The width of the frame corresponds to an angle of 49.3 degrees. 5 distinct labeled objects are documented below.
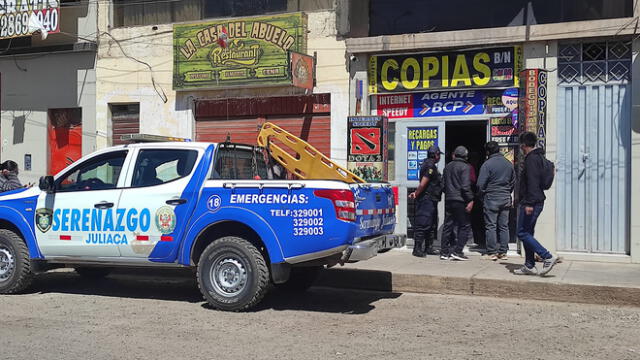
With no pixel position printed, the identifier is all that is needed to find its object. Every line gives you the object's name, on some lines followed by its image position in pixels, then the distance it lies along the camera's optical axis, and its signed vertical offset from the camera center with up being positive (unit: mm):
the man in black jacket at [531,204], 8922 -331
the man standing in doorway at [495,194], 10781 -240
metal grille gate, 11016 +507
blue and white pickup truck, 7234 -478
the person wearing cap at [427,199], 11078 -334
